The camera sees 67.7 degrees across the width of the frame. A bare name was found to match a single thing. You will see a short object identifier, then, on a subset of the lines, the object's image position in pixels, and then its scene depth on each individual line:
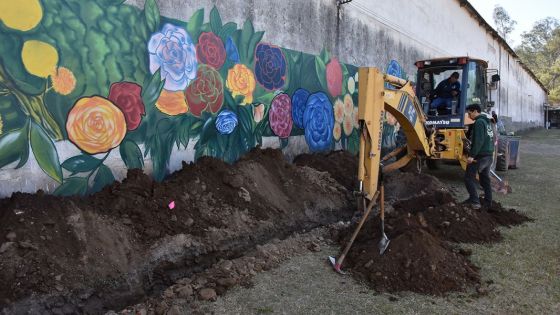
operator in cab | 10.08
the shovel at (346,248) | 4.97
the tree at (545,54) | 64.12
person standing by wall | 7.52
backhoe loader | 5.43
